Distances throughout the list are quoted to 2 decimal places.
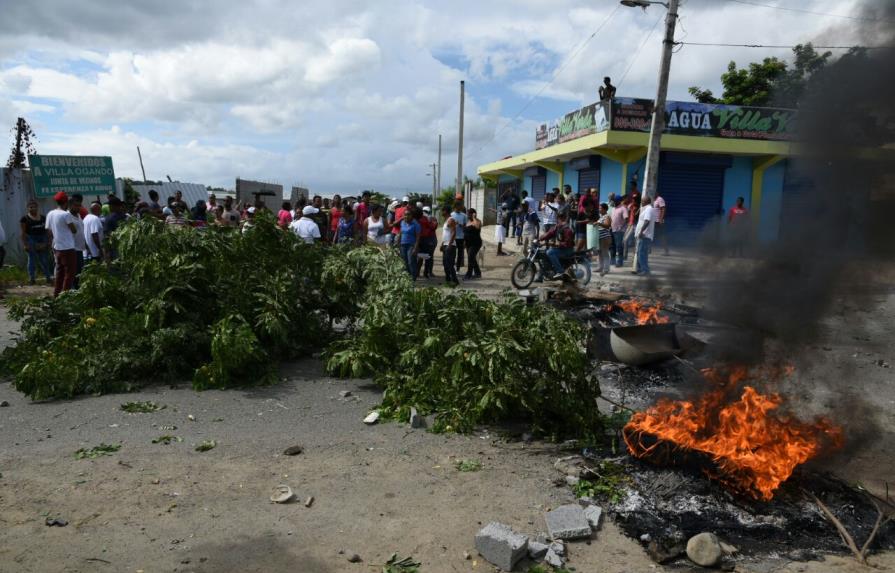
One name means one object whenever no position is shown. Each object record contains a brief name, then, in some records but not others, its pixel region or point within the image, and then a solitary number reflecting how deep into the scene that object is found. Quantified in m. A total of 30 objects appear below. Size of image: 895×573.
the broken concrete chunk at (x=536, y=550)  3.52
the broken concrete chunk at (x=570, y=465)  4.57
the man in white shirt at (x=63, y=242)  9.85
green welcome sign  16.00
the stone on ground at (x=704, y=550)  3.47
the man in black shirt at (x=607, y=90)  18.59
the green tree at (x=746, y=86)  24.02
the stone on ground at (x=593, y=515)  3.83
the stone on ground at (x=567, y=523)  3.70
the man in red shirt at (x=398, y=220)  13.80
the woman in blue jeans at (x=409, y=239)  12.62
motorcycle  12.77
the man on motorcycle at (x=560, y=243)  12.71
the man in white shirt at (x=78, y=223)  10.29
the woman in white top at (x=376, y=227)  14.10
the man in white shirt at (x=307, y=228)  10.88
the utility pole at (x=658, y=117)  12.69
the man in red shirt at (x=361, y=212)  16.05
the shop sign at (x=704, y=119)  18.14
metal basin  6.98
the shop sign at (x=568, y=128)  19.80
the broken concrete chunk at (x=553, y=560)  3.48
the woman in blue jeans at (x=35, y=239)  12.50
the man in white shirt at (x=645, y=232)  12.99
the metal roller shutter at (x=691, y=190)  19.48
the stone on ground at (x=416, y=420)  5.39
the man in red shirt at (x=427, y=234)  13.34
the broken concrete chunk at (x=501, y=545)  3.41
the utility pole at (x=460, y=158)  31.70
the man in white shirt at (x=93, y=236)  11.02
